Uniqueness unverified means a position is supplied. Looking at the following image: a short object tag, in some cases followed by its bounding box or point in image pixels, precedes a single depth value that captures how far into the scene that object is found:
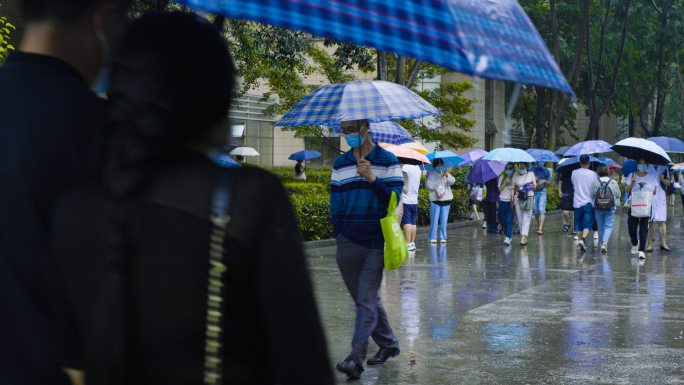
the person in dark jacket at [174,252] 1.48
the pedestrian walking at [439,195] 17.67
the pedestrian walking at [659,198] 15.16
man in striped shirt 6.02
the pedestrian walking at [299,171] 29.40
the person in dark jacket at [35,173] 1.73
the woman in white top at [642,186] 14.88
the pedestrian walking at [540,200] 20.78
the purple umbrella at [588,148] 18.95
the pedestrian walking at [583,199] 16.11
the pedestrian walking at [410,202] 15.81
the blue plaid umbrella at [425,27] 2.19
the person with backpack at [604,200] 15.37
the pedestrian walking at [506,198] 18.45
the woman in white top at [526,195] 17.88
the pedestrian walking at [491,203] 21.02
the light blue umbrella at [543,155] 24.68
